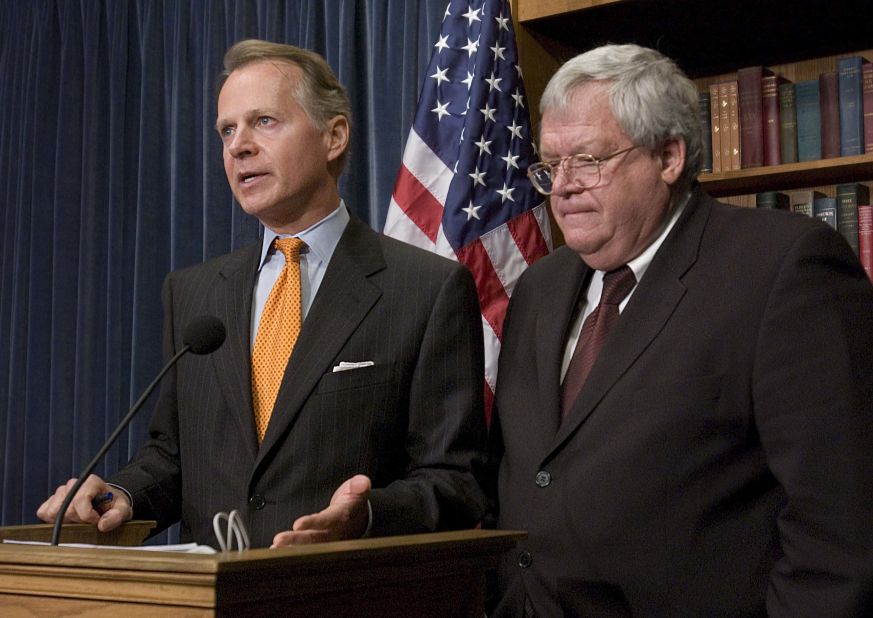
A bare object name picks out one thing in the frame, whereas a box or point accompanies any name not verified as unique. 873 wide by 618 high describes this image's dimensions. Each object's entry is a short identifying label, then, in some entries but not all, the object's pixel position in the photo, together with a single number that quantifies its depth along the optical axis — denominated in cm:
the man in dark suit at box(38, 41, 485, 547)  283
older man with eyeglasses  260
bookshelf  364
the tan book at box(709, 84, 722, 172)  374
